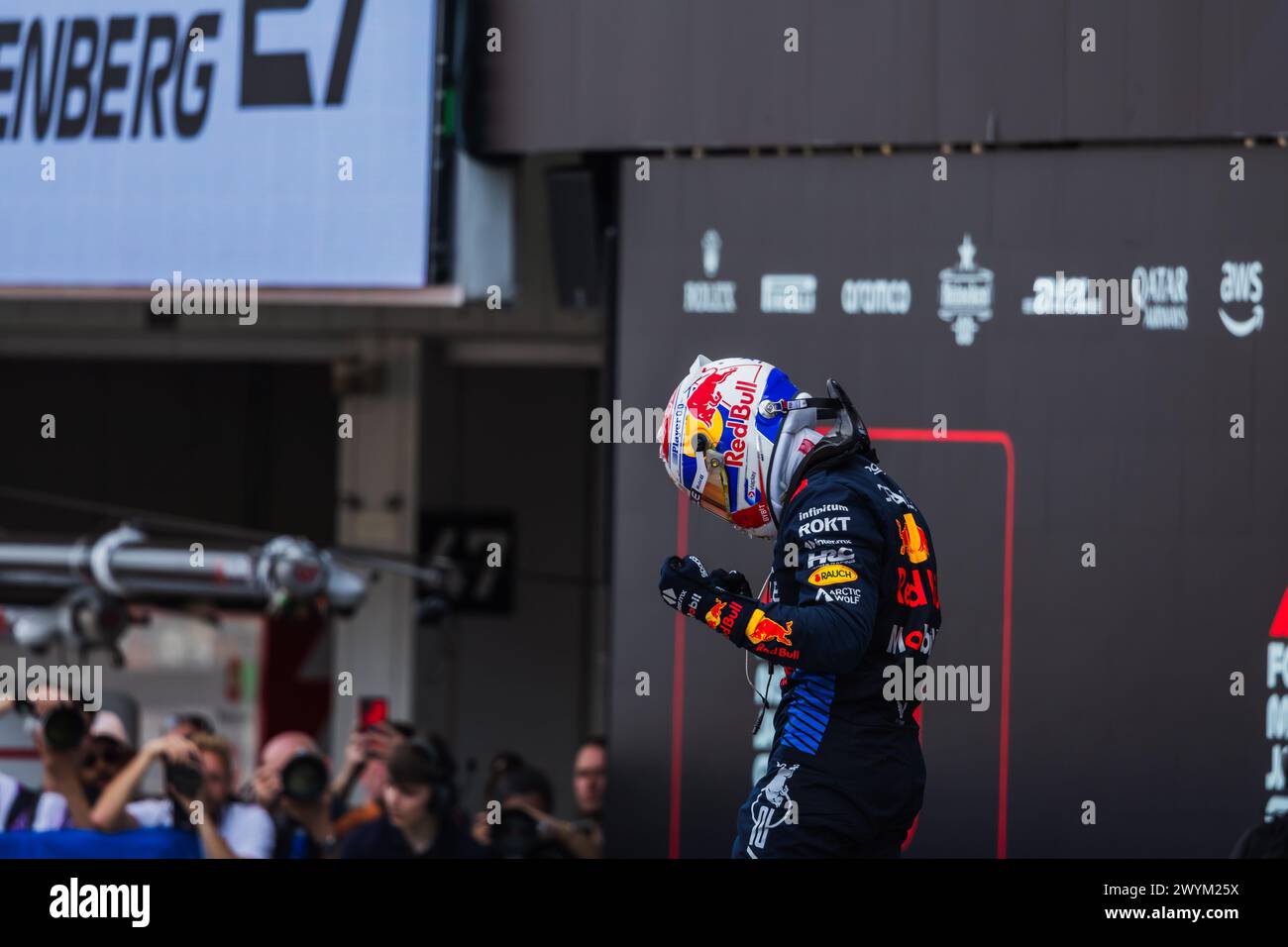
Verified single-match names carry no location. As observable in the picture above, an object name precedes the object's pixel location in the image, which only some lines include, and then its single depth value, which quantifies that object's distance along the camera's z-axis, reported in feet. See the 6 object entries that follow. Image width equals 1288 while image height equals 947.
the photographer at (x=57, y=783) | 39.73
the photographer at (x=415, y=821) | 41.16
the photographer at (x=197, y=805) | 37.73
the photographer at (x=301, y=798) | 42.73
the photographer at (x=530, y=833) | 42.27
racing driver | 22.44
